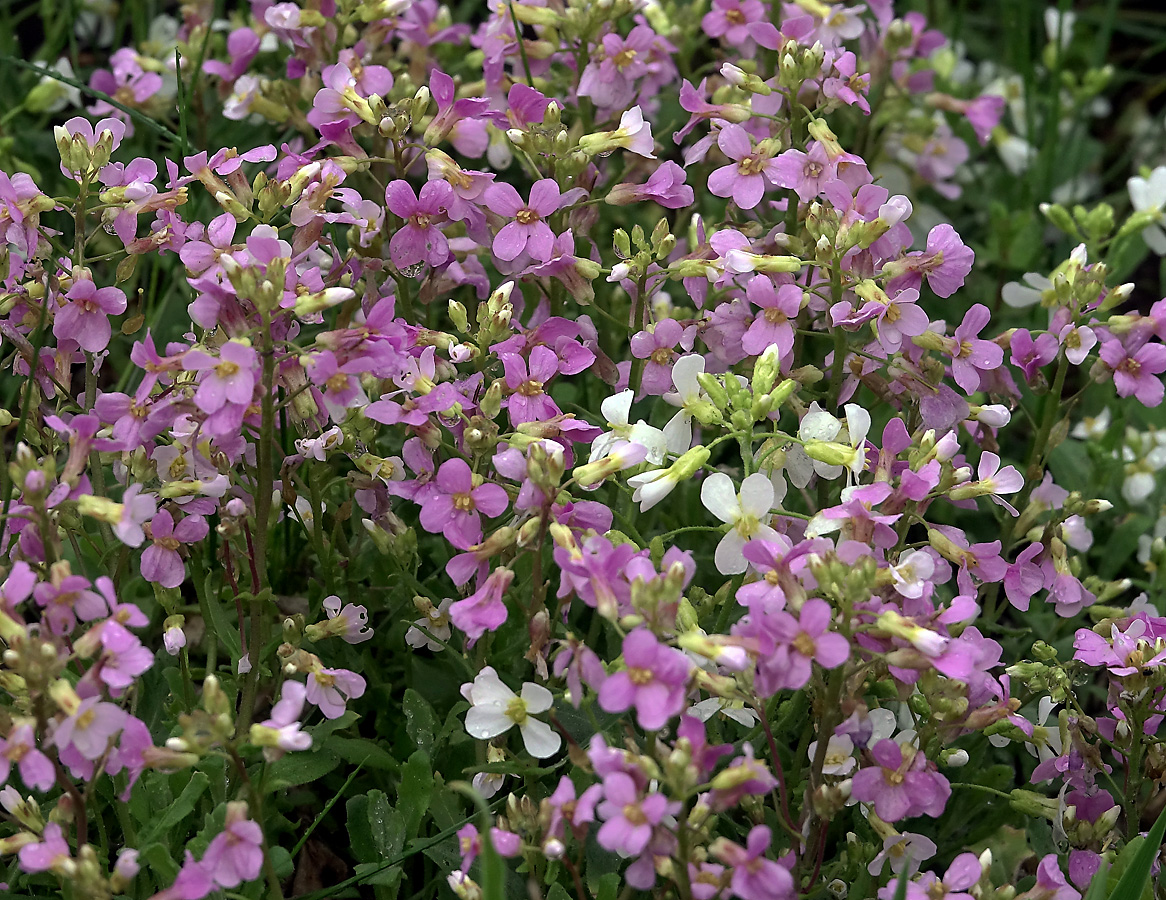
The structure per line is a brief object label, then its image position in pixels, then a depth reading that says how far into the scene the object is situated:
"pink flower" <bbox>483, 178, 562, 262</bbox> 2.38
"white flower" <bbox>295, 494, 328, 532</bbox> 2.55
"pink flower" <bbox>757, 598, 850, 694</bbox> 1.74
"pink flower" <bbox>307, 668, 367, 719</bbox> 2.17
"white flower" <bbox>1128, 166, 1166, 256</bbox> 3.26
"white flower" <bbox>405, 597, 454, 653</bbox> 2.31
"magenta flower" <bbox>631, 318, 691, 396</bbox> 2.42
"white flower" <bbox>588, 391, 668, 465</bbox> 2.19
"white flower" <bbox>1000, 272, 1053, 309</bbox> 3.03
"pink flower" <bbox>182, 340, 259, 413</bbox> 1.86
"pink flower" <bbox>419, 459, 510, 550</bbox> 2.09
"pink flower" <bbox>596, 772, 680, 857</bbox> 1.69
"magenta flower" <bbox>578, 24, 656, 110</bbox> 2.87
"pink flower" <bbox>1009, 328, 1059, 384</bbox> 2.52
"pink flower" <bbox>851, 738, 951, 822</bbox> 1.98
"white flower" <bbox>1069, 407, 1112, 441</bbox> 3.42
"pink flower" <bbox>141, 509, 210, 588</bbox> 2.19
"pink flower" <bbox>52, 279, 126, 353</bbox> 2.25
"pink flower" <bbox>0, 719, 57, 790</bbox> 1.74
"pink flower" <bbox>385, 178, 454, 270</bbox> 2.38
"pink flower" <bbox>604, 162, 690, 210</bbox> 2.45
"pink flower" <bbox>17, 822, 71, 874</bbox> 1.76
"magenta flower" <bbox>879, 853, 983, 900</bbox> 1.99
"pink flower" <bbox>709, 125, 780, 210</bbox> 2.50
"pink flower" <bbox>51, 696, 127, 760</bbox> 1.74
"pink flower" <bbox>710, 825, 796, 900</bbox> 1.73
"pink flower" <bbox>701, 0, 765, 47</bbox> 3.11
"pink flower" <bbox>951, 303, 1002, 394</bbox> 2.38
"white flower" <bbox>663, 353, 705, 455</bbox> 2.23
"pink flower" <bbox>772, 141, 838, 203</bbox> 2.44
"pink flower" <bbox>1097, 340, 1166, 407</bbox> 2.51
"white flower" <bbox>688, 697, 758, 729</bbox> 2.10
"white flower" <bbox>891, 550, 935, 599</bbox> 1.93
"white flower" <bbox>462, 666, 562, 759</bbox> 2.02
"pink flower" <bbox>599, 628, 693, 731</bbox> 1.70
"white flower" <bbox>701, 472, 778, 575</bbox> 2.04
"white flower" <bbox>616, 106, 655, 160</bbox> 2.50
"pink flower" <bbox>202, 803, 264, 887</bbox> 1.79
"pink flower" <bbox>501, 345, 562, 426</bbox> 2.25
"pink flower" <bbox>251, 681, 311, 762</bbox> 1.77
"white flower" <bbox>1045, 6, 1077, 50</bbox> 4.17
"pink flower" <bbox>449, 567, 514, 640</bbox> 1.97
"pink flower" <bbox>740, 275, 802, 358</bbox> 2.27
